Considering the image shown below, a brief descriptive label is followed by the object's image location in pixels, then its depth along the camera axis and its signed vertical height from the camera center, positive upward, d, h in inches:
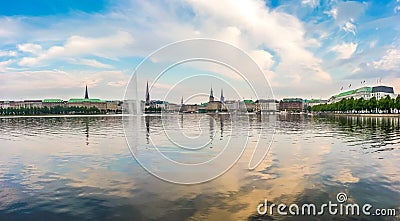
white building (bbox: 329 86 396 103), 7229.3 +328.4
